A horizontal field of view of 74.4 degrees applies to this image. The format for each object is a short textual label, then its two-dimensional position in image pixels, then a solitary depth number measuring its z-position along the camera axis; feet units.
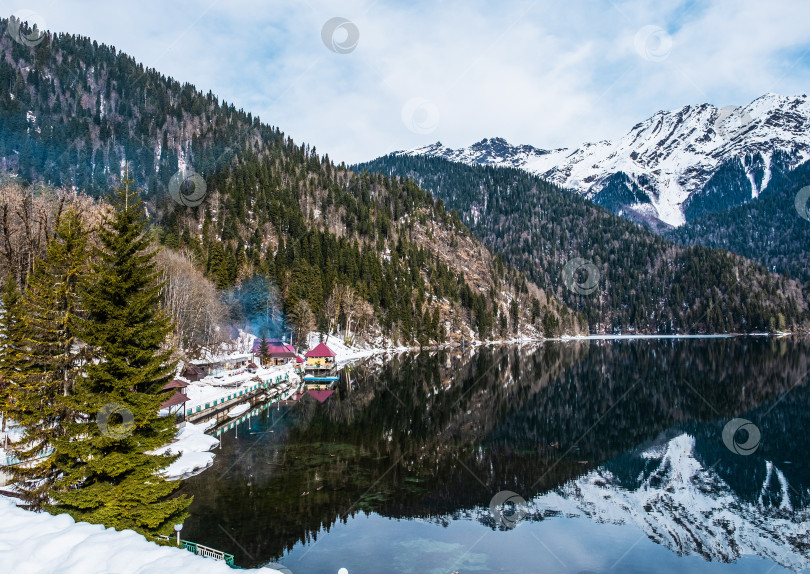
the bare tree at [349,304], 399.44
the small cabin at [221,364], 251.80
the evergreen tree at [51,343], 78.74
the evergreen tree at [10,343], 90.79
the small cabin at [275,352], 298.35
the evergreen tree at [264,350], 296.10
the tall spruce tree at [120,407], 65.92
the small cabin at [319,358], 291.77
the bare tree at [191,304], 232.73
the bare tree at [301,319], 345.51
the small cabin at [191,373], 203.87
